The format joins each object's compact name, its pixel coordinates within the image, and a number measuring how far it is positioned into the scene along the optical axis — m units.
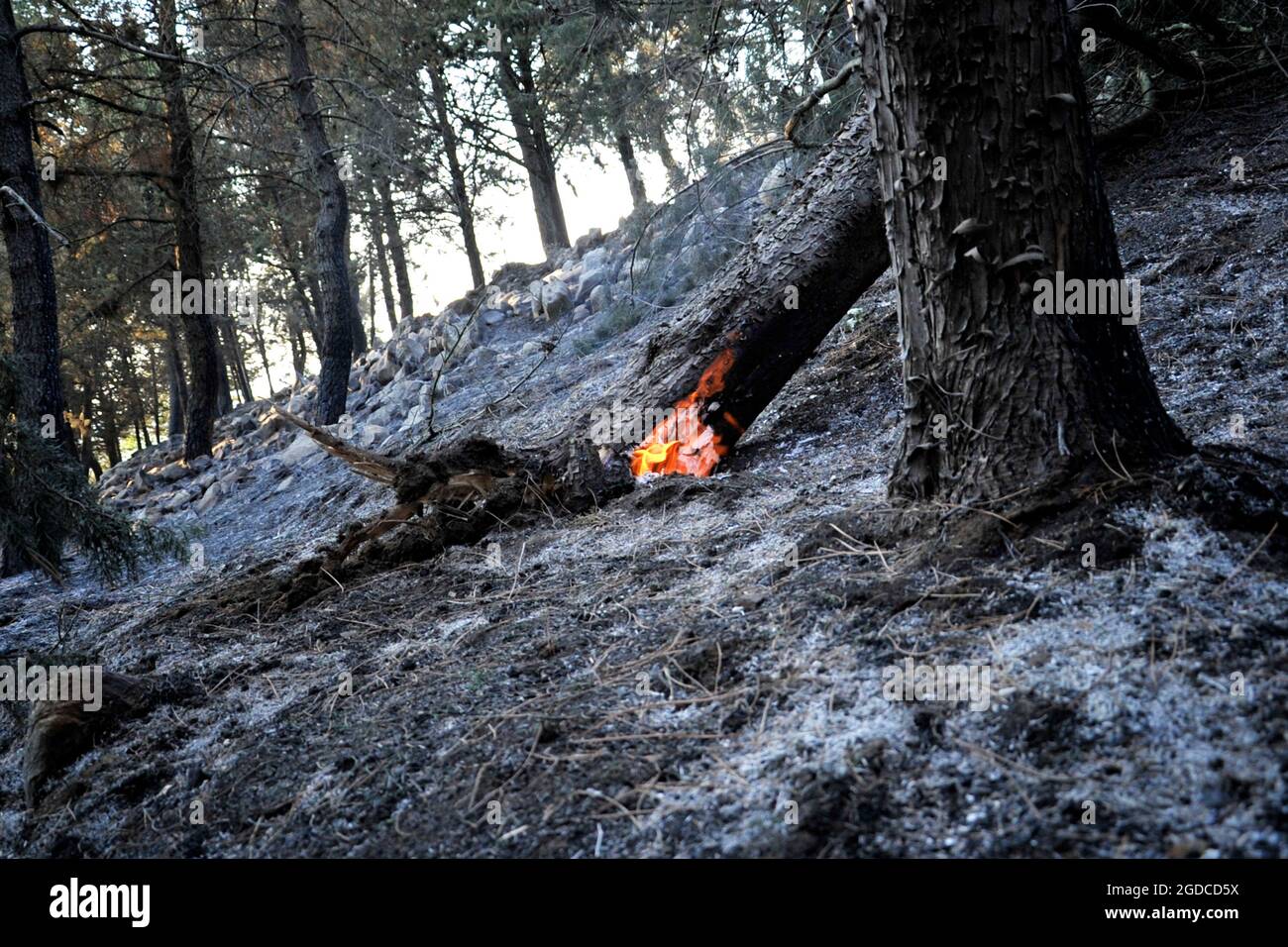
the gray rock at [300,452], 10.30
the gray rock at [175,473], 13.07
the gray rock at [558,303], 12.60
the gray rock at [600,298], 11.59
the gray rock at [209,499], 10.25
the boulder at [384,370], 13.38
